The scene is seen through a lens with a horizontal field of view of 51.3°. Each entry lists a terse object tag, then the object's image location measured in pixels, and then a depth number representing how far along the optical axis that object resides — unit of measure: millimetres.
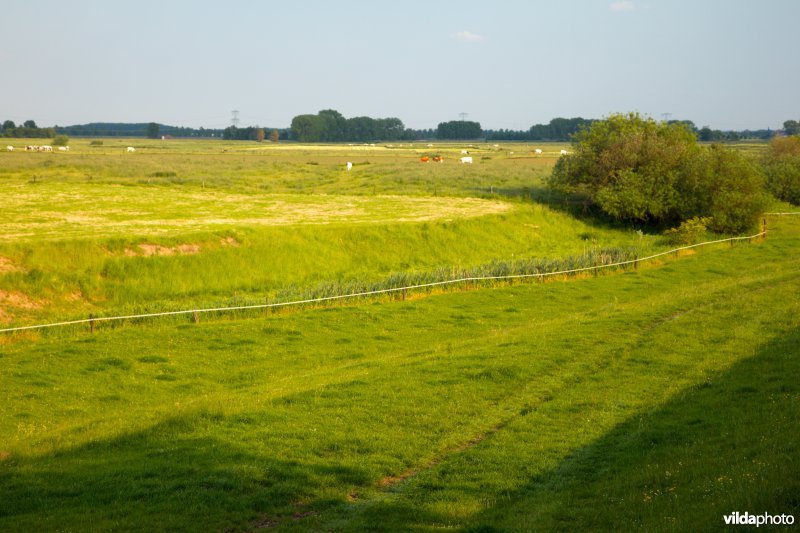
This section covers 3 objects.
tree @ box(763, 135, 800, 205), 80062
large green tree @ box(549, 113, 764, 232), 62188
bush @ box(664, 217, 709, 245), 54969
